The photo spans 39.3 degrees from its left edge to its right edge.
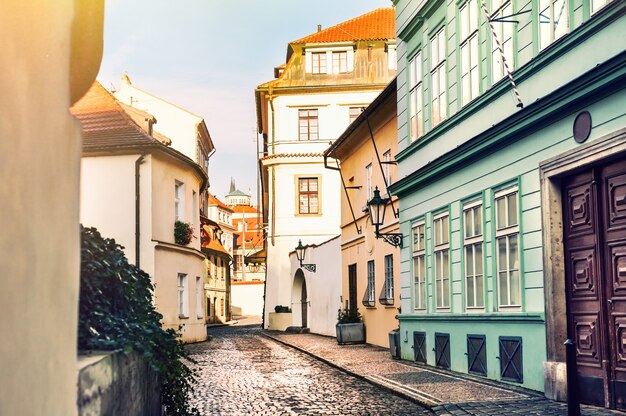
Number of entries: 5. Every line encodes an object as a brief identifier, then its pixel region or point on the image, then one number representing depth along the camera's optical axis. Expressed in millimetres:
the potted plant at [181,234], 28969
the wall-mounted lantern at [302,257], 35688
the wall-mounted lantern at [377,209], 19047
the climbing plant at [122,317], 5944
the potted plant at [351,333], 25406
